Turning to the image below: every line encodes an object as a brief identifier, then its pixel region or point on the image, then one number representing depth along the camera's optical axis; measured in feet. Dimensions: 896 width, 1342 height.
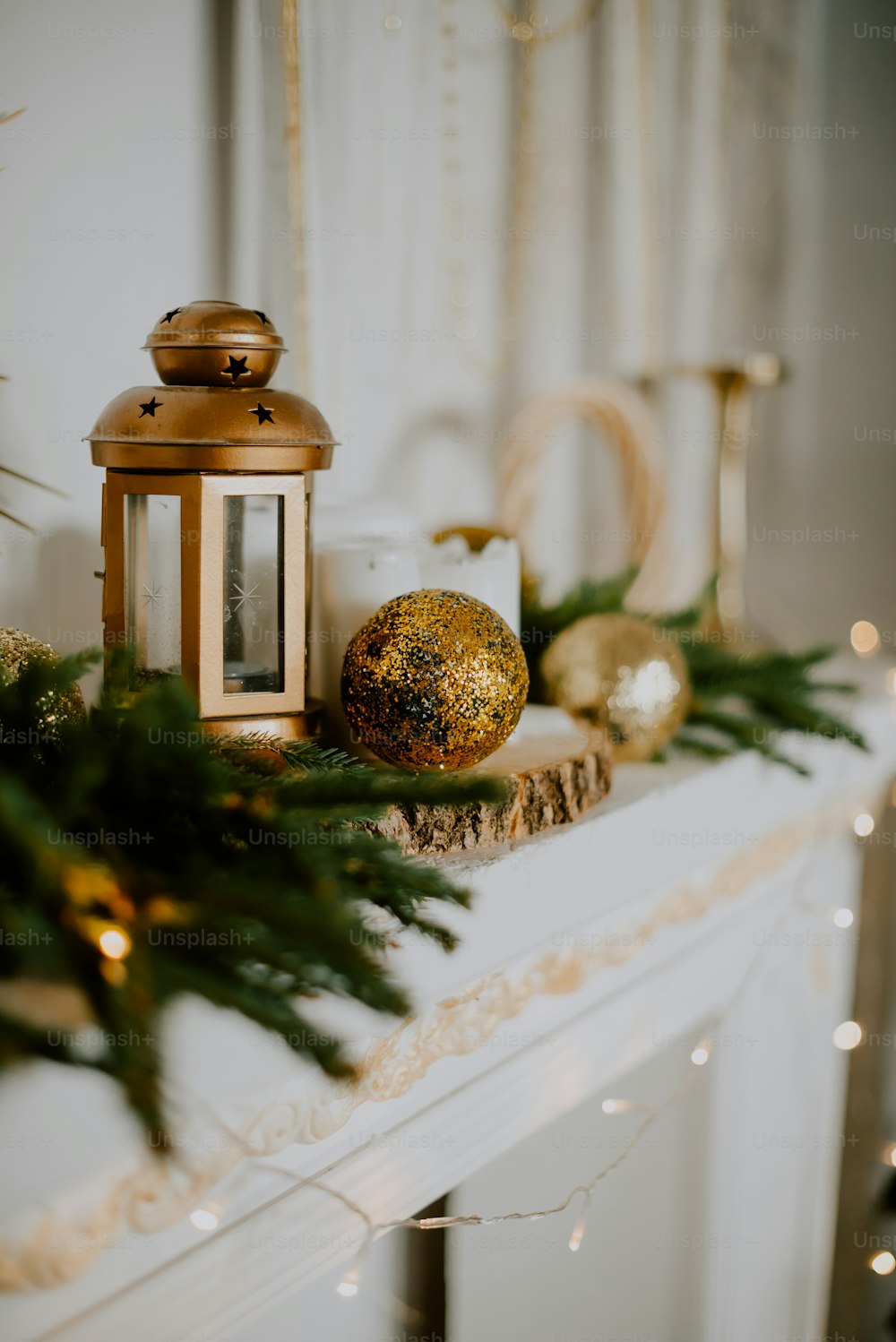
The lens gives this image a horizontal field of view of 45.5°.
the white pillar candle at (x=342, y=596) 2.58
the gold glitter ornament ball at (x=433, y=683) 2.21
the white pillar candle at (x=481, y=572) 2.75
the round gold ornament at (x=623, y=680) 3.04
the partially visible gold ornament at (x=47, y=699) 1.93
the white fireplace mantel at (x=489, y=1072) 1.68
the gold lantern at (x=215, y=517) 2.11
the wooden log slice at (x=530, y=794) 2.21
